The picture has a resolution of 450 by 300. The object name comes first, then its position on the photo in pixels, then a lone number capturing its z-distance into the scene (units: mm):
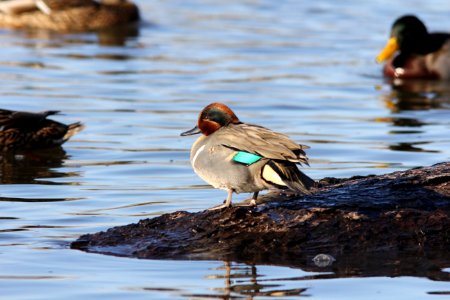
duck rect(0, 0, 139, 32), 22328
